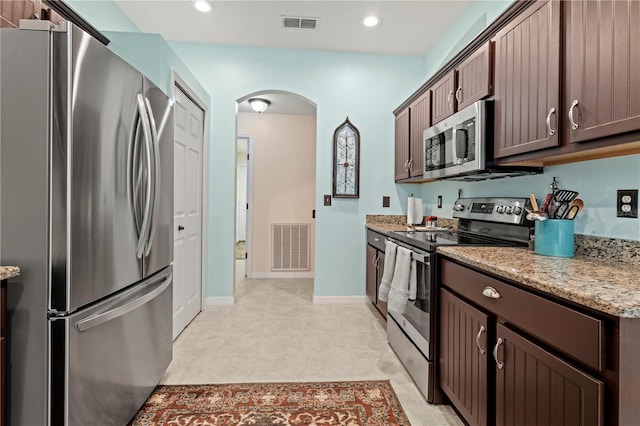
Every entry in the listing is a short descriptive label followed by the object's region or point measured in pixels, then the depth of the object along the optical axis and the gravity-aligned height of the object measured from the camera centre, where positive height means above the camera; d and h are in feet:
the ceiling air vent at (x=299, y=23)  10.29 +5.81
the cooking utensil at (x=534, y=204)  5.30 +0.10
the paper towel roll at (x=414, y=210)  11.35 -0.01
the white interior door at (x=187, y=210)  9.07 -0.07
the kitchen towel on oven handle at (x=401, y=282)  6.93 -1.55
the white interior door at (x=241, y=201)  28.22 +0.61
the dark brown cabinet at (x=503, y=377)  3.15 -1.95
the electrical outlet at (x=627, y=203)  4.58 +0.12
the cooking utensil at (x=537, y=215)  5.08 -0.07
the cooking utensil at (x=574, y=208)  5.06 +0.04
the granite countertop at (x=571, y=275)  2.88 -0.73
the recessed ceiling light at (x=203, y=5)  9.49 +5.81
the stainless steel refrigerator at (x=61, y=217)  3.86 -0.12
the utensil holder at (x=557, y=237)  4.99 -0.40
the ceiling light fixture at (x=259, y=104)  14.82 +4.66
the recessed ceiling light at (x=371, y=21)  10.16 +5.79
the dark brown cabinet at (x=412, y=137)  9.82 +2.38
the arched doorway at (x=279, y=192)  16.92 +0.83
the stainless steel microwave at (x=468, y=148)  6.54 +1.35
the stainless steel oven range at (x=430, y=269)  6.18 -1.12
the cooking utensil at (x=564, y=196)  5.09 +0.23
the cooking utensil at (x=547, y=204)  5.39 +0.11
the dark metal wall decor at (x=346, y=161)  12.35 +1.77
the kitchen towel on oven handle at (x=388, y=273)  8.00 -1.54
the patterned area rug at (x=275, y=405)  5.69 -3.57
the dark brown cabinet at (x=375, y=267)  10.21 -1.88
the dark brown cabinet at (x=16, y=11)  4.58 +2.81
